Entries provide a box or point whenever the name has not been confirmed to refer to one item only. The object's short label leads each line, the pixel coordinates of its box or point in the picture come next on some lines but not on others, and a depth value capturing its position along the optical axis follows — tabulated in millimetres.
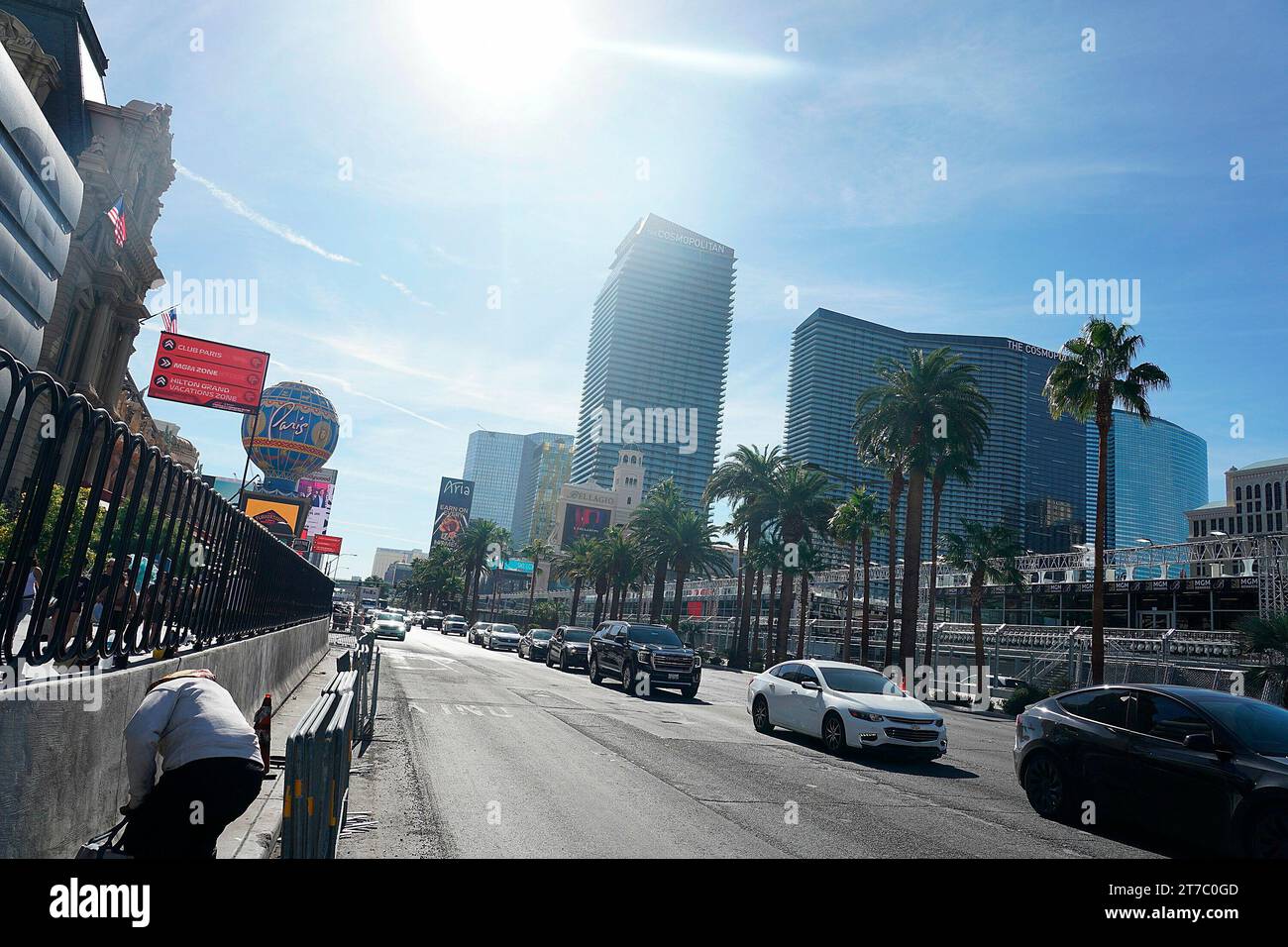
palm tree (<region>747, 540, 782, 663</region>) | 50281
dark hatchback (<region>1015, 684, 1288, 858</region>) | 6496
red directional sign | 29812
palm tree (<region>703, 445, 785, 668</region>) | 50344
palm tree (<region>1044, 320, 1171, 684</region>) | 27562
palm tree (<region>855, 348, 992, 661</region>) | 36250
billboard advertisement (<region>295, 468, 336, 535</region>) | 77500
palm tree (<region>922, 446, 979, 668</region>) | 36812
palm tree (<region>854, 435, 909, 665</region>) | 37875
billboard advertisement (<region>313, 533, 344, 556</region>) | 80750
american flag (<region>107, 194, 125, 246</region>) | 30441
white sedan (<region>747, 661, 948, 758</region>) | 12062
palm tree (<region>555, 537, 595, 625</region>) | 74625
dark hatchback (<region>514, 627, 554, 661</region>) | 35781
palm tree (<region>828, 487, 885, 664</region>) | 48844
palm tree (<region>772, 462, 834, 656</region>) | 49594
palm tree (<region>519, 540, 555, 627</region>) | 94688
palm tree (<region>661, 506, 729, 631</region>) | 58094
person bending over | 3875
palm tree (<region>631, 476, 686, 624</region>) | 58656
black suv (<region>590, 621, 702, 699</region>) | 21656
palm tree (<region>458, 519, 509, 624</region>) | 101562
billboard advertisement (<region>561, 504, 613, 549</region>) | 139875
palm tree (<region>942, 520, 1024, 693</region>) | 40531
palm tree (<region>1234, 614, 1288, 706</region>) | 22781
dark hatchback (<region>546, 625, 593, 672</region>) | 29453
